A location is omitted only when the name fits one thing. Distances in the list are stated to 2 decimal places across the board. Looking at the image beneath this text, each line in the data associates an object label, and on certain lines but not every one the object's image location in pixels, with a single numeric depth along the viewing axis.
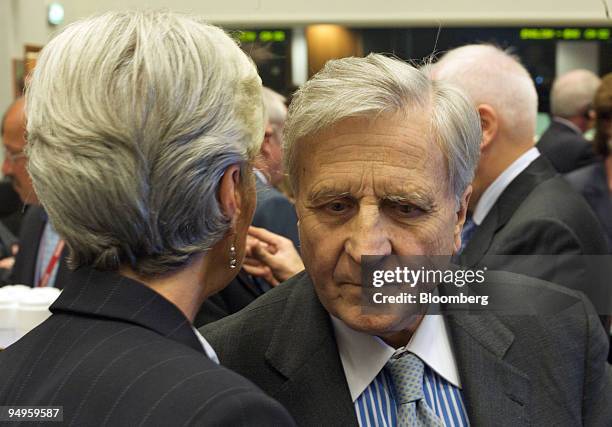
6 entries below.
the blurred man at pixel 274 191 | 2.30
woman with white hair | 1.36
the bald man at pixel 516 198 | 2.98
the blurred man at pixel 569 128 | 5.96
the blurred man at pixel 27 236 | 3.98
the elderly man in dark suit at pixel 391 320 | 1.80
